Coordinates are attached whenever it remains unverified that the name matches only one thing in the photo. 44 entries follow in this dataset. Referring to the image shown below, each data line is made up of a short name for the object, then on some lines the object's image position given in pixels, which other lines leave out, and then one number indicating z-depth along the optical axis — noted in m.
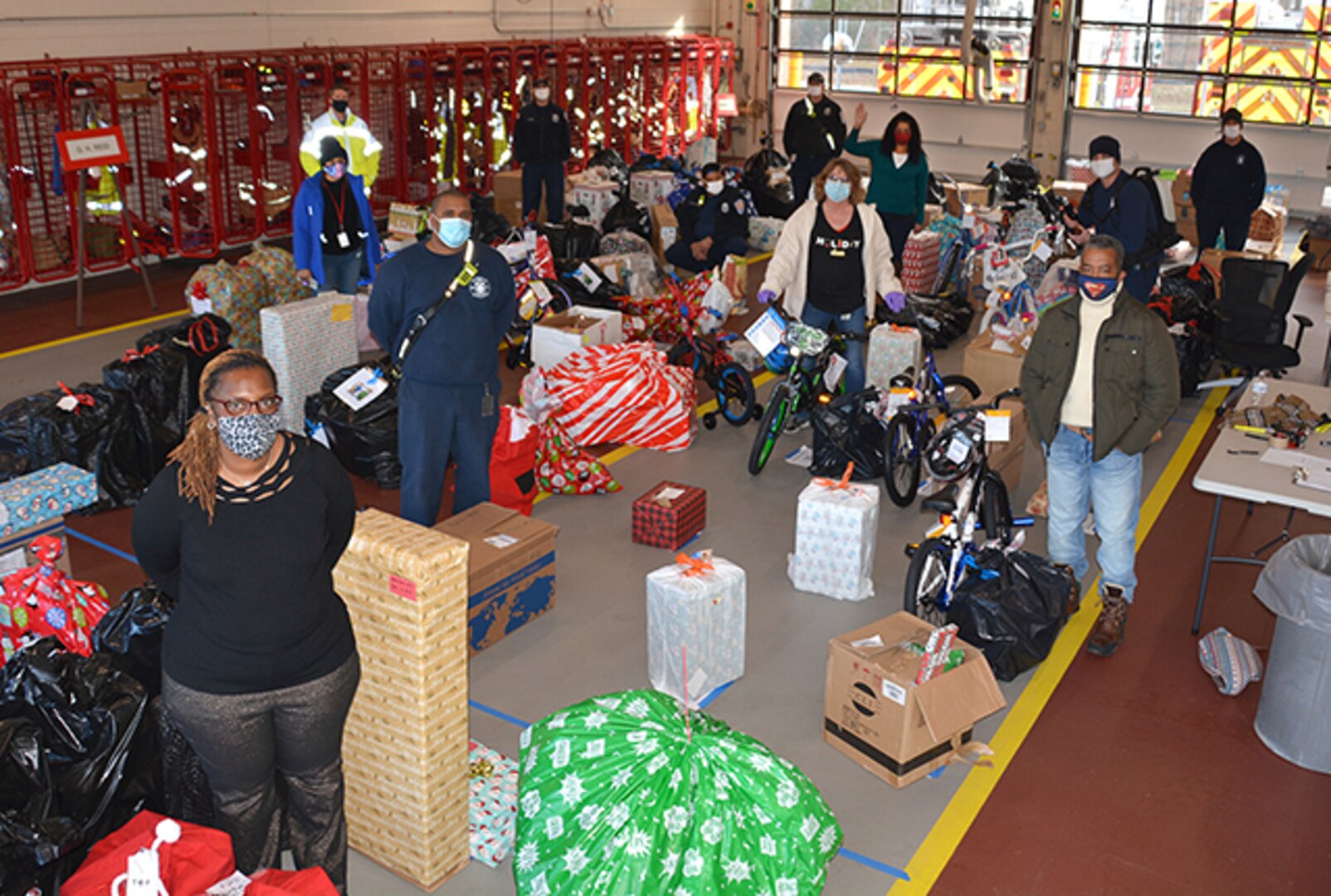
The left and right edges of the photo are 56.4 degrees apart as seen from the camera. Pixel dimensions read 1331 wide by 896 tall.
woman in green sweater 10.65
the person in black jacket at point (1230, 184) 11.59
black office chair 8.48
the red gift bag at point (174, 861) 3.00
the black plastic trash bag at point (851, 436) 7.44
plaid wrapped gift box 6.64
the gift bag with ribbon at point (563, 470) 7.34
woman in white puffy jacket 7.66
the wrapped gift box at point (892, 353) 8.39
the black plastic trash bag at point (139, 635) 4.17
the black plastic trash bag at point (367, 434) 7.36
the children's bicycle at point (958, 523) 5.44
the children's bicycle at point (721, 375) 8.45
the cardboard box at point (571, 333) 8.41
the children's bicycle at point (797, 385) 7.46
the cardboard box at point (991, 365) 8.35
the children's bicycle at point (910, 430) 6.99
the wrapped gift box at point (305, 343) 7.80
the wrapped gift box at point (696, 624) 5.12
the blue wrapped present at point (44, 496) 5.09
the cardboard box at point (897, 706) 4.62
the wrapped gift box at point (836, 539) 5.98
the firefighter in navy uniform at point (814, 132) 13.94
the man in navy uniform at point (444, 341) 5.65
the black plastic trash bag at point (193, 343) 7.36
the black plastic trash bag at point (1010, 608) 5.40
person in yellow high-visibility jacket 9.42
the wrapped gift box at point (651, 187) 13.98
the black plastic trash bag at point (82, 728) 3.62
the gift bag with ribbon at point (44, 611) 4.70
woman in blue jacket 8.46
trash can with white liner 4.70
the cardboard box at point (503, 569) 5.61
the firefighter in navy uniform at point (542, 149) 12.96
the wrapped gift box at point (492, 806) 4.27
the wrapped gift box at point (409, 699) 3.72
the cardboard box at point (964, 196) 13.95
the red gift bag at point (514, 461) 6.59
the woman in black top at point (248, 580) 3.20
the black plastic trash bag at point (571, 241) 11.13
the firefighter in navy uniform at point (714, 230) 10.98
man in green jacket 5.39
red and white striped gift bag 7.95
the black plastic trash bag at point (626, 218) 12.74
